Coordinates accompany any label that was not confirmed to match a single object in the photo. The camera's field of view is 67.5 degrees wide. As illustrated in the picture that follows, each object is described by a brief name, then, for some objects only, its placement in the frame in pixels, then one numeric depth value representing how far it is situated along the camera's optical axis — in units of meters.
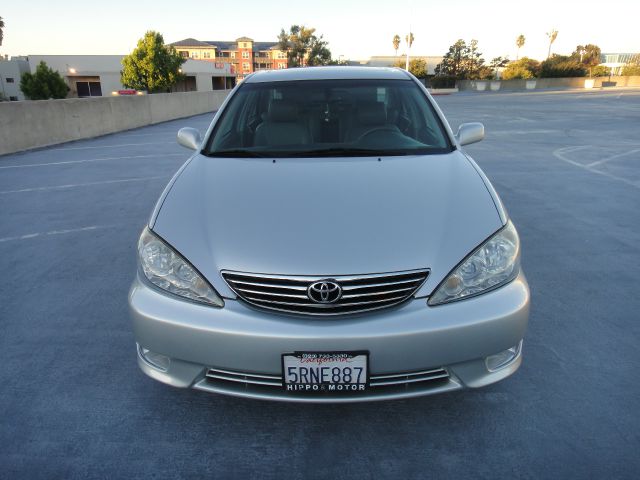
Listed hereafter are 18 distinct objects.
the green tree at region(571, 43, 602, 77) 74.75
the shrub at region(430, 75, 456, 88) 55.88
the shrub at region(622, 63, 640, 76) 62.59
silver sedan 1.80
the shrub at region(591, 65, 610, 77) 62.34
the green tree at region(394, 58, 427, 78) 60.41
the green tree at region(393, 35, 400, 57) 114.38
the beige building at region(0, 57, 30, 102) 64.06
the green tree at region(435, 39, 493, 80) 59.72
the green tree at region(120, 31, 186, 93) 54.34
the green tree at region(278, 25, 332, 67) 88.00
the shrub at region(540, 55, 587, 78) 62.09
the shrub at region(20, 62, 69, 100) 49.09
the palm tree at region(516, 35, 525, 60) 102.50
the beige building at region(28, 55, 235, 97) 63.71
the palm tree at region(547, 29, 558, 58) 96.29
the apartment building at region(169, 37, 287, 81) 107.31
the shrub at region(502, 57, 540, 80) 61.25
